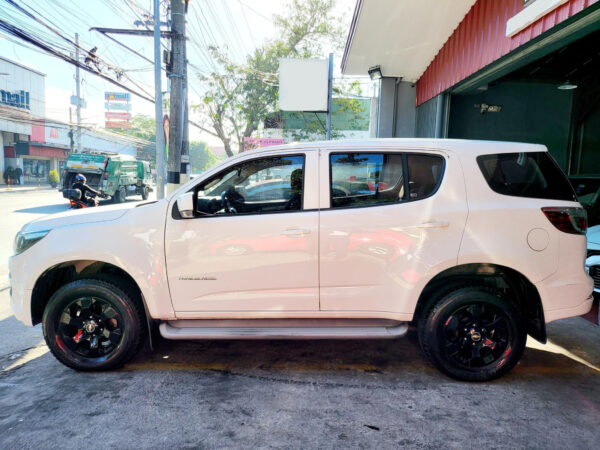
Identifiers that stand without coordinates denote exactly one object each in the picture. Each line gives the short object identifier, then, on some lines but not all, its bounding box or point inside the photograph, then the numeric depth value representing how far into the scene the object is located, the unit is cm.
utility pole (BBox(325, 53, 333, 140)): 1007
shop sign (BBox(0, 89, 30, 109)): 3291
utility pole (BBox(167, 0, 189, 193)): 965
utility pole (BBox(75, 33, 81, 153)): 3422
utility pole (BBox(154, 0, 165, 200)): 1077
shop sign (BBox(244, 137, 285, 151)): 2064
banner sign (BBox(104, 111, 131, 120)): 6719
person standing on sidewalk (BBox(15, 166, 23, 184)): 3353
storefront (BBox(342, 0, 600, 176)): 554
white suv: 310
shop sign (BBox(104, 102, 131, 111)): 6800
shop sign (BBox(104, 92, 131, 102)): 6800
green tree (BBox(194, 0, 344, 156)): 2376
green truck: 2031
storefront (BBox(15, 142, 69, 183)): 3639
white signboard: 1232
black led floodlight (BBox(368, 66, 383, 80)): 983
